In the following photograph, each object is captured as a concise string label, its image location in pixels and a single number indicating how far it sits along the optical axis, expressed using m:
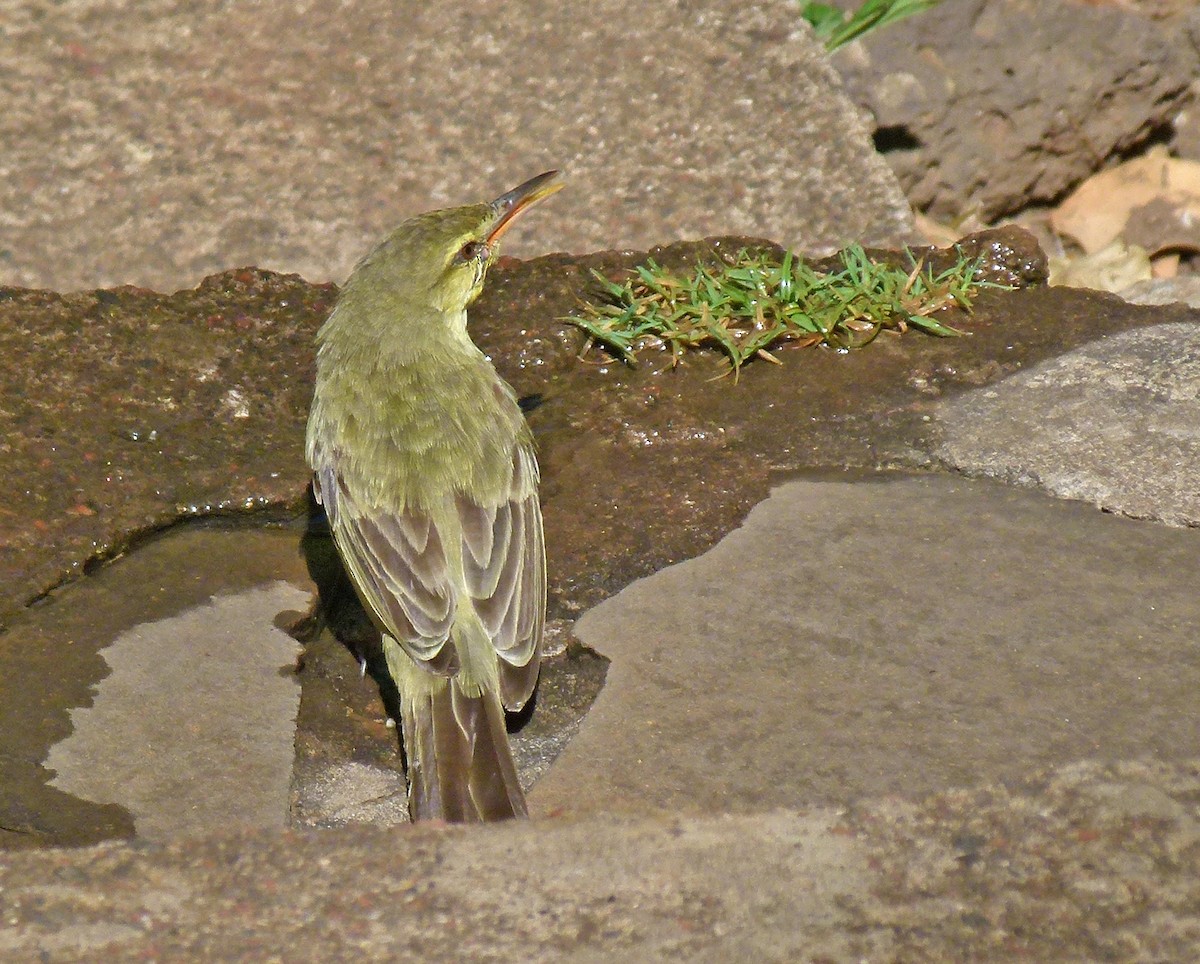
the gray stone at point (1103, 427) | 9.34
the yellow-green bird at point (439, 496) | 7.90
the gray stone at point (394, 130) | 12.19
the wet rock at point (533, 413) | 9.65
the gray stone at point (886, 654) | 7.37
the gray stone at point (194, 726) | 7.62
